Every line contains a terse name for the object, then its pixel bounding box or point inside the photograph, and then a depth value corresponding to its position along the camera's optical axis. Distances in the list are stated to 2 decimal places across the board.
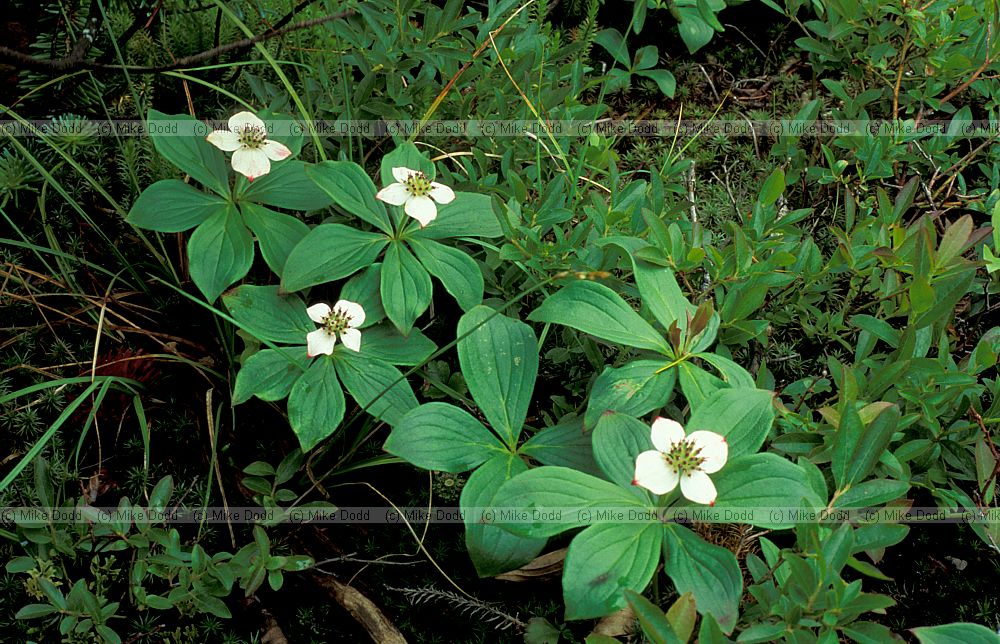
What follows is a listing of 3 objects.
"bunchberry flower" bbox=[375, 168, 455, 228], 0.58
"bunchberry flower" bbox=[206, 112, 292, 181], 0.59
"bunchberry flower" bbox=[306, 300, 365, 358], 0.57
